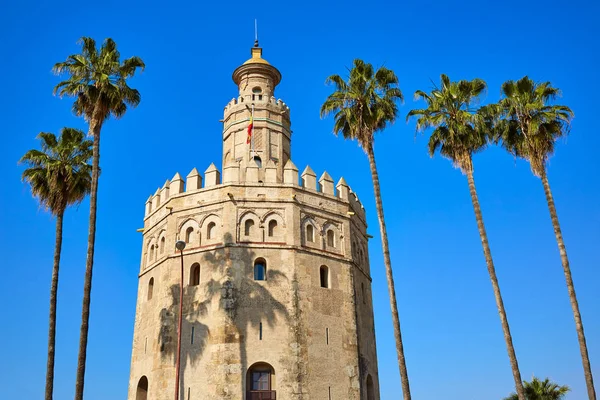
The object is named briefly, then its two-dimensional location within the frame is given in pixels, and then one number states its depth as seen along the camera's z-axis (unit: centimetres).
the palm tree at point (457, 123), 2475
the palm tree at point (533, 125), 2442
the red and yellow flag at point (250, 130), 3262
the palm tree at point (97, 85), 2348
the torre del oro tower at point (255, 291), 2514
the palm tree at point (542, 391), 3198
